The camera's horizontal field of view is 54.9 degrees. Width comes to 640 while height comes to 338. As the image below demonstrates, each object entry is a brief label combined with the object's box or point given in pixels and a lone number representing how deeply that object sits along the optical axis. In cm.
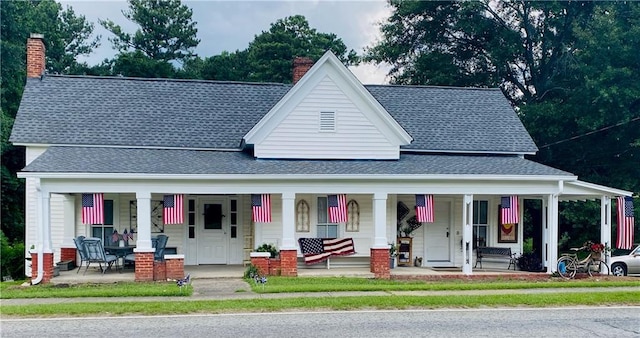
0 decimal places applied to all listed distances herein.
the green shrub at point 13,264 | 2002
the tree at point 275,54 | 4869
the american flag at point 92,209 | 1617
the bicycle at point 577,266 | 1794
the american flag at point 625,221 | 1911
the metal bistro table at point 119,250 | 1717
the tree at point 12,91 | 2927
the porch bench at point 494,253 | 1998
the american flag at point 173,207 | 1681
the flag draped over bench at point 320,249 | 1854
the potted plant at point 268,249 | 1786
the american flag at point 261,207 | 1720
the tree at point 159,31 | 5316
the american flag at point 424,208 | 1786
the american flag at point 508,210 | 1842
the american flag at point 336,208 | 1764
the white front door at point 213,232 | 1981
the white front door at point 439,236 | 2062
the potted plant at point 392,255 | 1892
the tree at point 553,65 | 2889
